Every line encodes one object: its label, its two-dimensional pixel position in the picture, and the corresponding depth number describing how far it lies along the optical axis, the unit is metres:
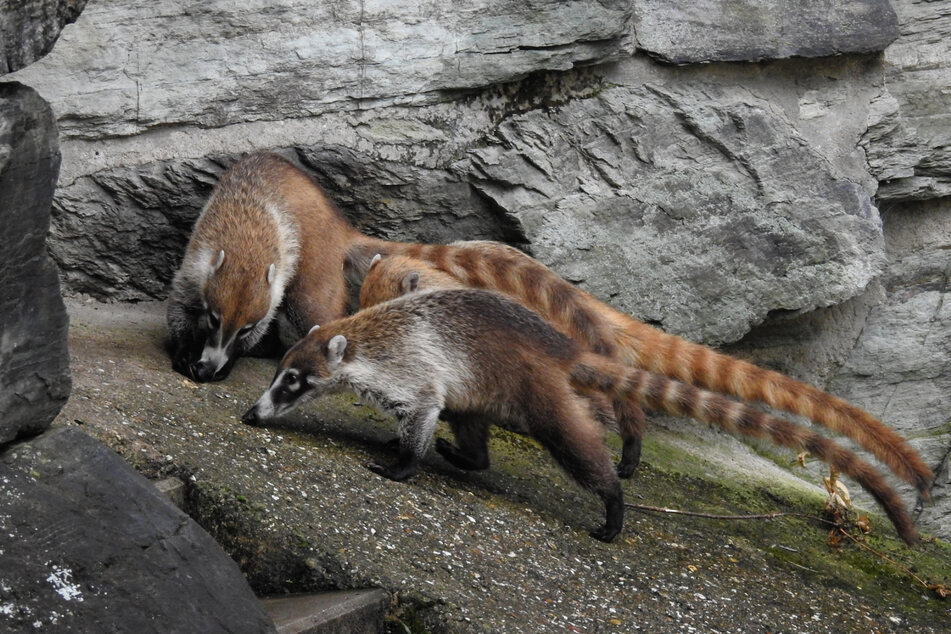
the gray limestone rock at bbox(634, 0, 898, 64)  12.81
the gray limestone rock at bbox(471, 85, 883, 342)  12.84
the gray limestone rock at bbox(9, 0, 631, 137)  11.54
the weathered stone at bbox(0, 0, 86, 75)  5.43
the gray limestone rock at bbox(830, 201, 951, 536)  14.24
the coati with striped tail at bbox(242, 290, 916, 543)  9.64
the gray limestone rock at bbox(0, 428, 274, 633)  5.93
